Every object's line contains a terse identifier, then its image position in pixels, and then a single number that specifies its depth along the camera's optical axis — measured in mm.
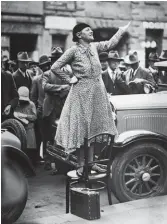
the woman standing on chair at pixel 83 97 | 4648
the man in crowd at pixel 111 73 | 6028
